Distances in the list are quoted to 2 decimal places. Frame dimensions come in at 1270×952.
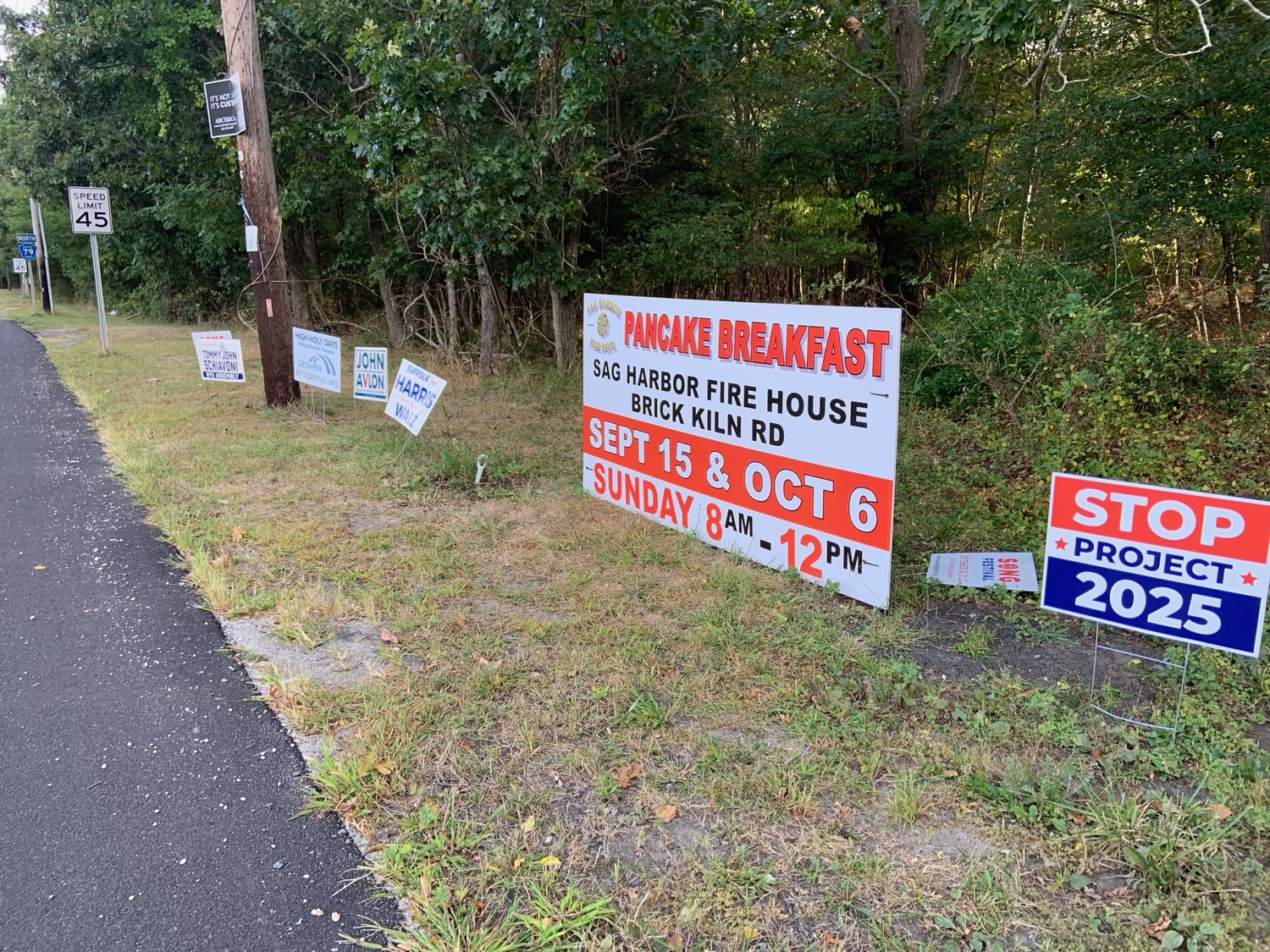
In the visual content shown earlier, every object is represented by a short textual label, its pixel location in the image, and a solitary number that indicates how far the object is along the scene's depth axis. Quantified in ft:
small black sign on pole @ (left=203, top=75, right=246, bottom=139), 31.24
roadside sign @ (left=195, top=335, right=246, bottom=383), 34.76
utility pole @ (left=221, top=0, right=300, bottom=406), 31.24
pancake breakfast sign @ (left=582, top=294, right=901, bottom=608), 15.01
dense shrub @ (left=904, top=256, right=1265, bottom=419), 20.31
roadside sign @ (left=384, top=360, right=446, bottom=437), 24.35
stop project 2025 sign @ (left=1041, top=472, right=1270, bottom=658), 10.33
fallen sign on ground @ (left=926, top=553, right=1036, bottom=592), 15.71
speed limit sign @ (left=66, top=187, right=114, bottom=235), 51.26
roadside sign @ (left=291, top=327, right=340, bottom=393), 30.30
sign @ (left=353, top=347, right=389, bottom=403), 27.22
